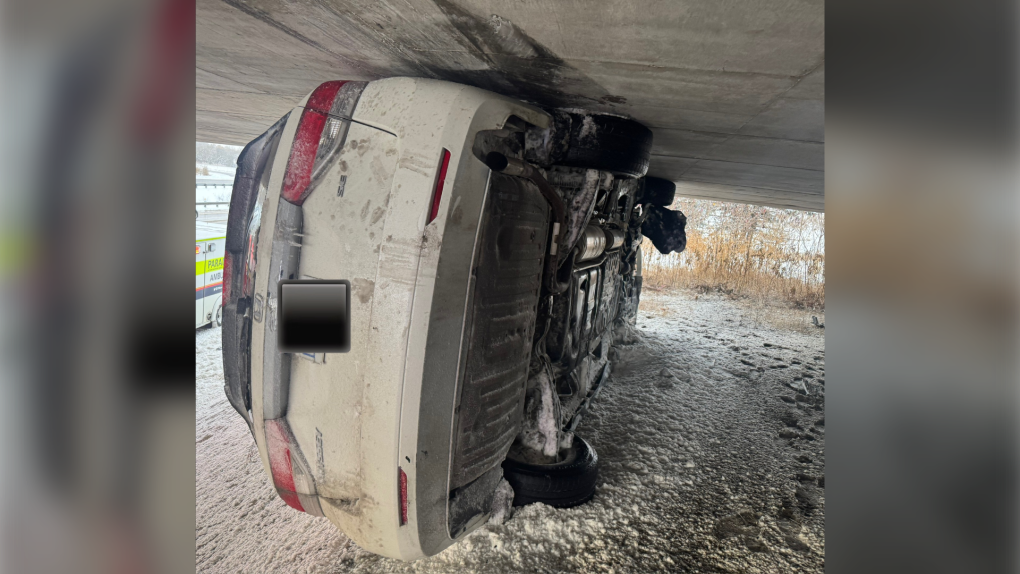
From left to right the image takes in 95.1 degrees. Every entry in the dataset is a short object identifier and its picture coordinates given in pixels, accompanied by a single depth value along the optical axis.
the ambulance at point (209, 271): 5.49
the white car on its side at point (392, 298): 1.49
